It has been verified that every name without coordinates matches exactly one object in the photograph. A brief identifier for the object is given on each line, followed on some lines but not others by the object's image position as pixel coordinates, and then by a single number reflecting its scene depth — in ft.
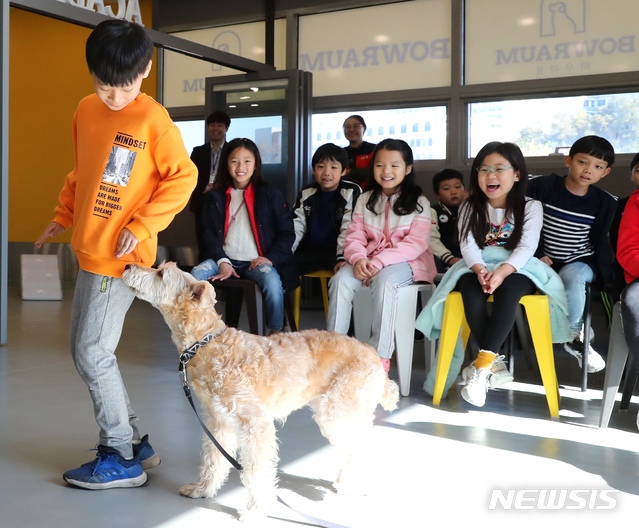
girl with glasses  10.73
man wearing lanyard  21.54
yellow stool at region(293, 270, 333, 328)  14.67
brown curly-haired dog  6.77
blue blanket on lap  11.10
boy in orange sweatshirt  7.27
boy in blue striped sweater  12.29
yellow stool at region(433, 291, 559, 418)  10.69
